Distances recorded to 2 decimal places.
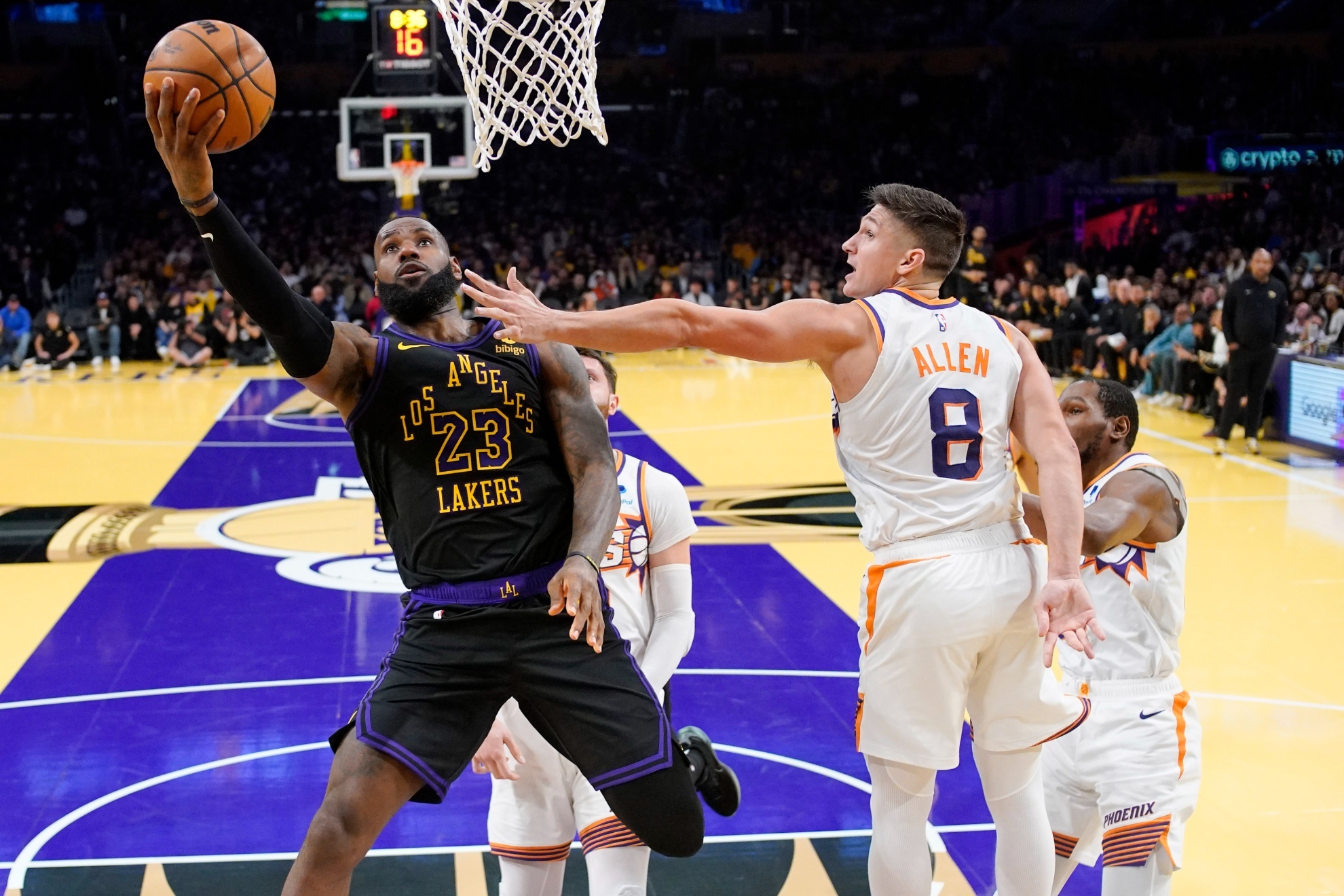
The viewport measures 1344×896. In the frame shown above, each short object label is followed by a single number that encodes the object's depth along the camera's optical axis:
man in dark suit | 12.57
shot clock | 17.38
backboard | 18.39
